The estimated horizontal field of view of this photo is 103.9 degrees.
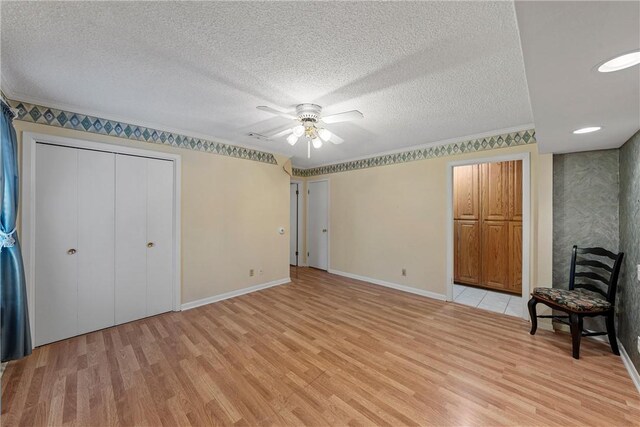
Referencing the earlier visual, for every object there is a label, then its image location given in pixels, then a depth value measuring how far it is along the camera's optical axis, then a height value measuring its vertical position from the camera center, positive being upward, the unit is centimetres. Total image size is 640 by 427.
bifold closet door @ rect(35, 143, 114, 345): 242 -29
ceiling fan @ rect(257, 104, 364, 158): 229 +88
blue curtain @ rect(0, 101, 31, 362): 192 -42
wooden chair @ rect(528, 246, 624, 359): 223 -81
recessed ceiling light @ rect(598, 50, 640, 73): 104 +65
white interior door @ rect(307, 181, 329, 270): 541 -28
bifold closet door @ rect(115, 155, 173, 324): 286 -29
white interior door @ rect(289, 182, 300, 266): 585 -7
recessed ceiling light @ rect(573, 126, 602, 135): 193 +65
